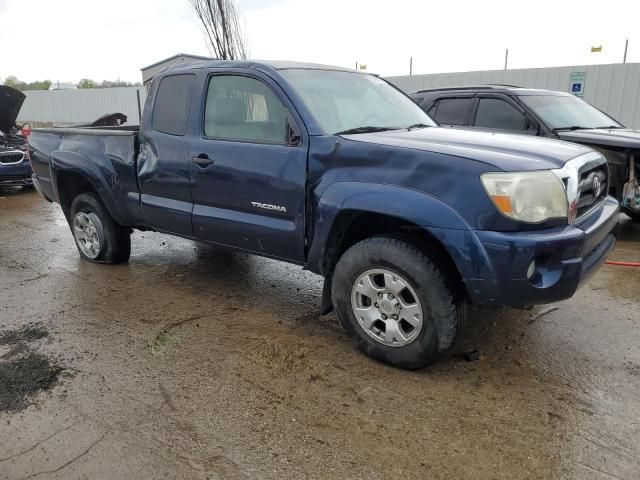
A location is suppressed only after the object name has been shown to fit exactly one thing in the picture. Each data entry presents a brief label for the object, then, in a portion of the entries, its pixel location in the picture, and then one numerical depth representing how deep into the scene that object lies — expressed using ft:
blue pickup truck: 9.24
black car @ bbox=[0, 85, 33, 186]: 32.14
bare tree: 41.47
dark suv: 19.39
